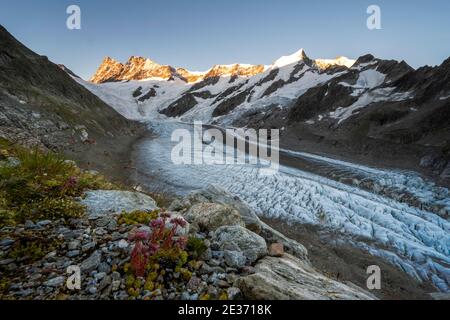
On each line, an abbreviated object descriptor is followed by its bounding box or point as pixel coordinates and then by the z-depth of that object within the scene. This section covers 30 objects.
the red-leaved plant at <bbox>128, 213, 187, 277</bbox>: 4.62
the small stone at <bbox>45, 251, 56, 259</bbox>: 4.94
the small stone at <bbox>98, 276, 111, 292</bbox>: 4.31
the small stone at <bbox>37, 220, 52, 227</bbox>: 5.85
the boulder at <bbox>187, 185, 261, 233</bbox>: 9.89
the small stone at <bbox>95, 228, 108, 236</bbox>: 5.81
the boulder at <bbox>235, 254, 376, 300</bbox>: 4.32
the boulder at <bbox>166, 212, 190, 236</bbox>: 5.92
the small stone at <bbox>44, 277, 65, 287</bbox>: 4.27
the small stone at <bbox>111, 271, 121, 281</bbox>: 4.49
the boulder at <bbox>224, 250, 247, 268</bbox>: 5.35
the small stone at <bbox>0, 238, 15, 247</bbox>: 5.06
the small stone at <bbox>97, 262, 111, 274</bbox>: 4.66
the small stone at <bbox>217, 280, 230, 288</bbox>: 4.68
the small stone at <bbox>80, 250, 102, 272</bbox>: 4.67
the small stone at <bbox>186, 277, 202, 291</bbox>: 4.54
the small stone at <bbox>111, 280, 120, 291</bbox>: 4.29
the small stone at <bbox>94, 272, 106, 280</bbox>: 4.47
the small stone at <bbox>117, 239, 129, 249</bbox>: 5.22
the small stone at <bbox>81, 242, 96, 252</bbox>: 5.21
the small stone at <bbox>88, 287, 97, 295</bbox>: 4.22
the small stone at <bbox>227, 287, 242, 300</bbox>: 4.41
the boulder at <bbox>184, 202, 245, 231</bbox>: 6.97
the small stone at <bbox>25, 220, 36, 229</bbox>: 5.73
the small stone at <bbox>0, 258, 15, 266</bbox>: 4.62
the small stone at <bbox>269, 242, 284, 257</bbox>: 6.59
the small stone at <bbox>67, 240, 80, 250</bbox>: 5.23
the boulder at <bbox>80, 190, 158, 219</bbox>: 7.06
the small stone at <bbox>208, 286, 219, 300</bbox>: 4.43
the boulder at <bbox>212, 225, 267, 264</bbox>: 5.80
